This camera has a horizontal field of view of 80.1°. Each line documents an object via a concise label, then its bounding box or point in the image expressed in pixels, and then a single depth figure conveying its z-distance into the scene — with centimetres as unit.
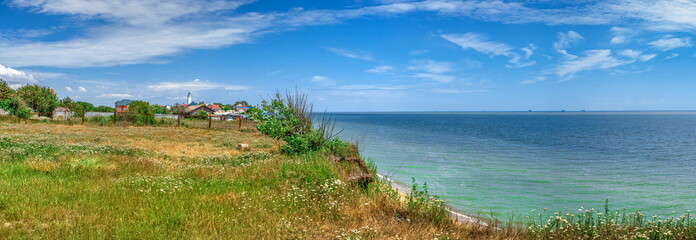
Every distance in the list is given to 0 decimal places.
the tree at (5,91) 8350
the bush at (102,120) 4369
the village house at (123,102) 13389
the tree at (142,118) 4494
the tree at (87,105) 10864
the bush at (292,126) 2025
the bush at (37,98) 8138
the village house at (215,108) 11725
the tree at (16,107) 4681
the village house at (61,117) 5089
